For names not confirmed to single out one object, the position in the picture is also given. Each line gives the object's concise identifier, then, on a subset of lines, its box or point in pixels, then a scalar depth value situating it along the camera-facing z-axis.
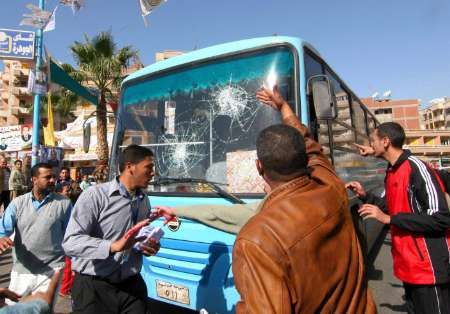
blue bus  3.20
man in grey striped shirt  2.60
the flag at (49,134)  11.71
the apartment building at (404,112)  83.62
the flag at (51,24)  9.44
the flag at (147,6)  7.72
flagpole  9.48
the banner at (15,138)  26.05
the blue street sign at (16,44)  8.67
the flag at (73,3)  9.51
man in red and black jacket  2.57
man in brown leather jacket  1.18
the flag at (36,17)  8.92
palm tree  17.12
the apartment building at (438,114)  92.94
